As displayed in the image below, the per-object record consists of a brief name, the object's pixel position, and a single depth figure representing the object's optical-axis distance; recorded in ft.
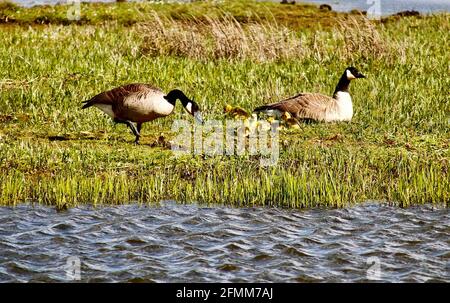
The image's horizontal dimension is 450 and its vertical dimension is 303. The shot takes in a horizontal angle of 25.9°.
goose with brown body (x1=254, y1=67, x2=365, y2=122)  58.65
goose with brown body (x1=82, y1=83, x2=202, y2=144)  52.70
